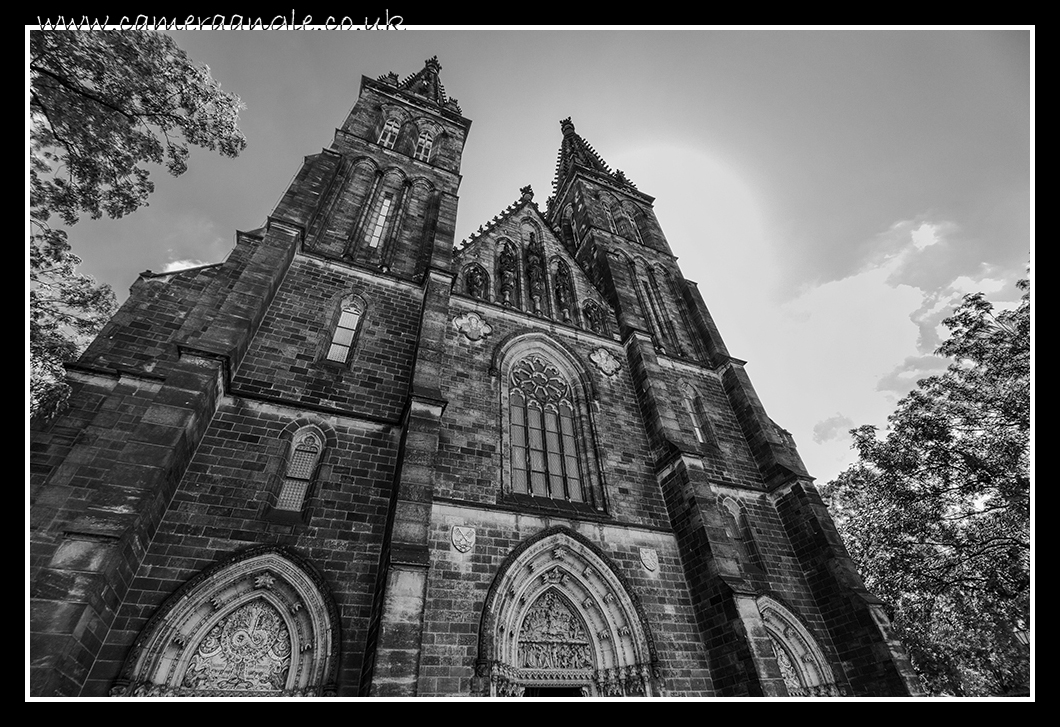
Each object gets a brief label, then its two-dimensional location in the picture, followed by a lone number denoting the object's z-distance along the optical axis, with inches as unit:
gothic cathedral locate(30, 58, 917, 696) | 256.8
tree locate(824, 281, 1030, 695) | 455.2
